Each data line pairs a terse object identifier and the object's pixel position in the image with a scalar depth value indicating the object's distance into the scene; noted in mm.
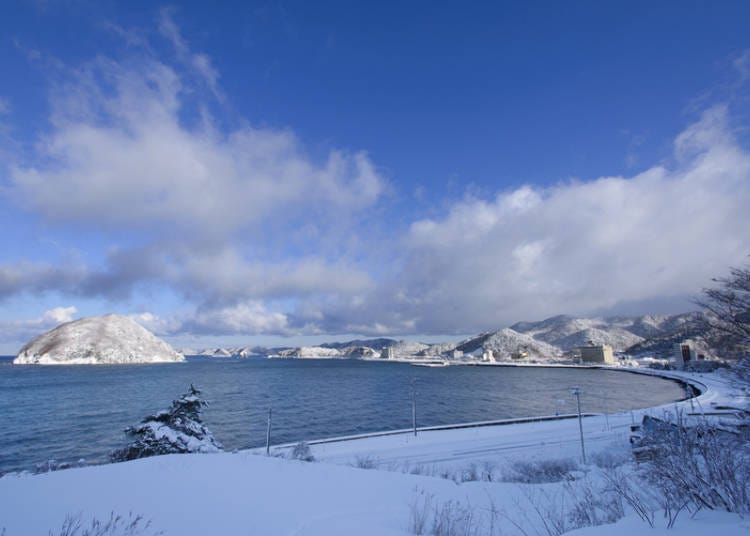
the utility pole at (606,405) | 35834
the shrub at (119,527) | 5115
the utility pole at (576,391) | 27773
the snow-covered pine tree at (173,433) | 18031
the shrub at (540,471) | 15484
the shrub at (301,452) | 20138
